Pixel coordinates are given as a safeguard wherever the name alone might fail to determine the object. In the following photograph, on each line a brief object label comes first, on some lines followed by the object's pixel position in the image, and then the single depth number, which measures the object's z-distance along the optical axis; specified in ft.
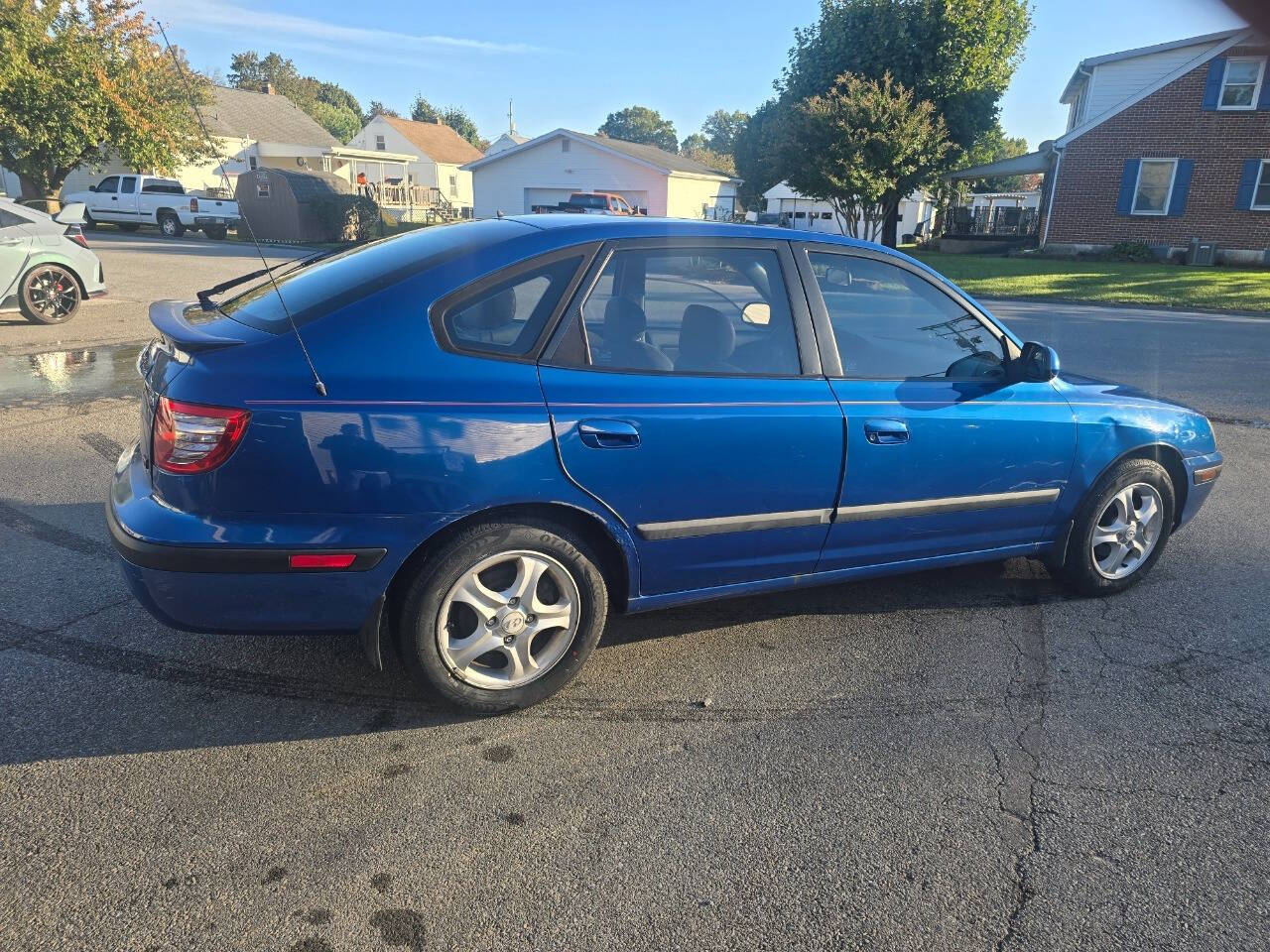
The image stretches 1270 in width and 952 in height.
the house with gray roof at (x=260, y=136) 131.54
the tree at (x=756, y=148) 113.09
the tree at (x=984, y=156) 104.68
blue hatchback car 9.03
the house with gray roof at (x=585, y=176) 122.62
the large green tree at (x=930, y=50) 94.73
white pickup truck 93.35
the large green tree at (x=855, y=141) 78.28
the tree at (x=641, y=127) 367.86
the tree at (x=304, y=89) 289.53
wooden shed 89.30
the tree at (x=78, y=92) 87.04
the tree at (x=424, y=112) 321.73
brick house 80.28
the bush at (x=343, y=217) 90.38
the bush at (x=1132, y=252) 84.28
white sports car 32.01
